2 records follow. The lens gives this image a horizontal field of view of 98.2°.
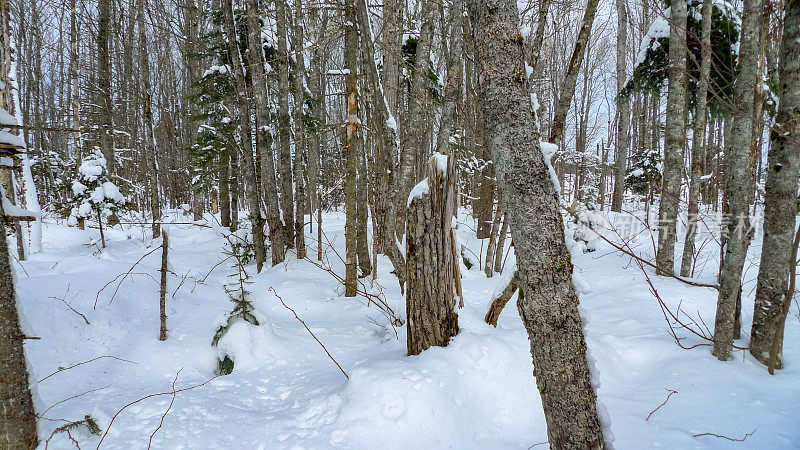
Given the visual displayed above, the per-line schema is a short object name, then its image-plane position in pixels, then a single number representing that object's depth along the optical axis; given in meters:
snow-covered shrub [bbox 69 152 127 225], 10.16
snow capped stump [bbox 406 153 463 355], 2.87
